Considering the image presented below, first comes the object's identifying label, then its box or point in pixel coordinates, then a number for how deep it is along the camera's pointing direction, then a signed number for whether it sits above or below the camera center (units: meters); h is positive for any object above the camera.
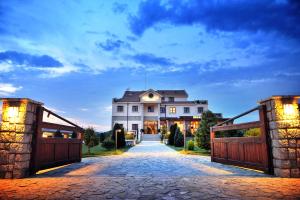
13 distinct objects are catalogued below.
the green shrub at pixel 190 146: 15.70 -1.66
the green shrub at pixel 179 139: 20.64 -1.42
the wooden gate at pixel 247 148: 5.61 -0.80
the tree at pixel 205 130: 12.05 -0.26
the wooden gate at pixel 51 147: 5.64 -0.76
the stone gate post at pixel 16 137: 5.02 -0.29
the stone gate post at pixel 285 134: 5.06 -0.23
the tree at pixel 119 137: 19.23 -1.12
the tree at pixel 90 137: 13.55 -0.78
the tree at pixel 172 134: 22.81 -0.97
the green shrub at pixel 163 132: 29.91 -0.98
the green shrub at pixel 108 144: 17.38 -1.64
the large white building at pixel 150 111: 37.59 +3.11
